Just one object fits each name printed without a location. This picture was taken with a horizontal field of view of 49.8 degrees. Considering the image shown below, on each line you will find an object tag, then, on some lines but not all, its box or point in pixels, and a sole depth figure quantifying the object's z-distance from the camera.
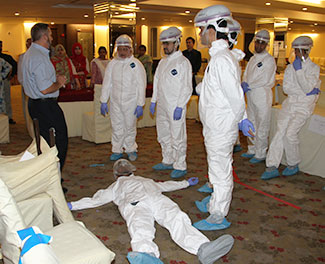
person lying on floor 2.20
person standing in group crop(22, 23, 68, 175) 3.04
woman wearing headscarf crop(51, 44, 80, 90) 5.63
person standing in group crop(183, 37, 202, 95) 6.81
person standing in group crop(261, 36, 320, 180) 3.71
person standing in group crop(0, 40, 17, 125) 6.08
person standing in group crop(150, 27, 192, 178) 3.63
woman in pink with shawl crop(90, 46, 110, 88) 5.87
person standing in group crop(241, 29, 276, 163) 4.12
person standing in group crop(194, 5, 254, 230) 2.50
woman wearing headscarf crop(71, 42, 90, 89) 6.52
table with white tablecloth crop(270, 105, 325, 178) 3.85
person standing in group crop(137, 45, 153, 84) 7.52
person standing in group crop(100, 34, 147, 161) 4.19
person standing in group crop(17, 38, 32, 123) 5.05
